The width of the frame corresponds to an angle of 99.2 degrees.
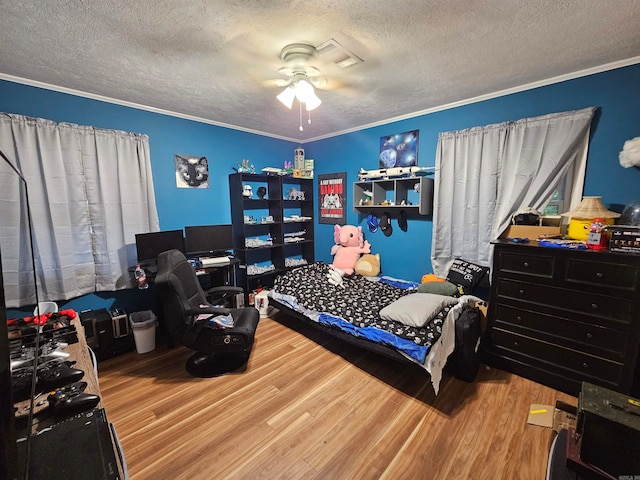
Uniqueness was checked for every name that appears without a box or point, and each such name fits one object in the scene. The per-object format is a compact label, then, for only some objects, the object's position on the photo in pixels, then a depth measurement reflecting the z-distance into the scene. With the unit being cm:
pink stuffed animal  384
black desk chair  209
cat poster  327
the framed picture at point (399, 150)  330
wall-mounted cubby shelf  316
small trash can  261
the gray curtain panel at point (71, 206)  229
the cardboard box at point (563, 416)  133
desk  280
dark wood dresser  180
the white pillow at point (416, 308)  220
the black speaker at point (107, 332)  244
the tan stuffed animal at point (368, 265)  366
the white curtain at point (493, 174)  231
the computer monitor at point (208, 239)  322
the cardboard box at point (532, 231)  229
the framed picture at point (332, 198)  411
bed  205
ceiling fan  180
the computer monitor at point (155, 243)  282
